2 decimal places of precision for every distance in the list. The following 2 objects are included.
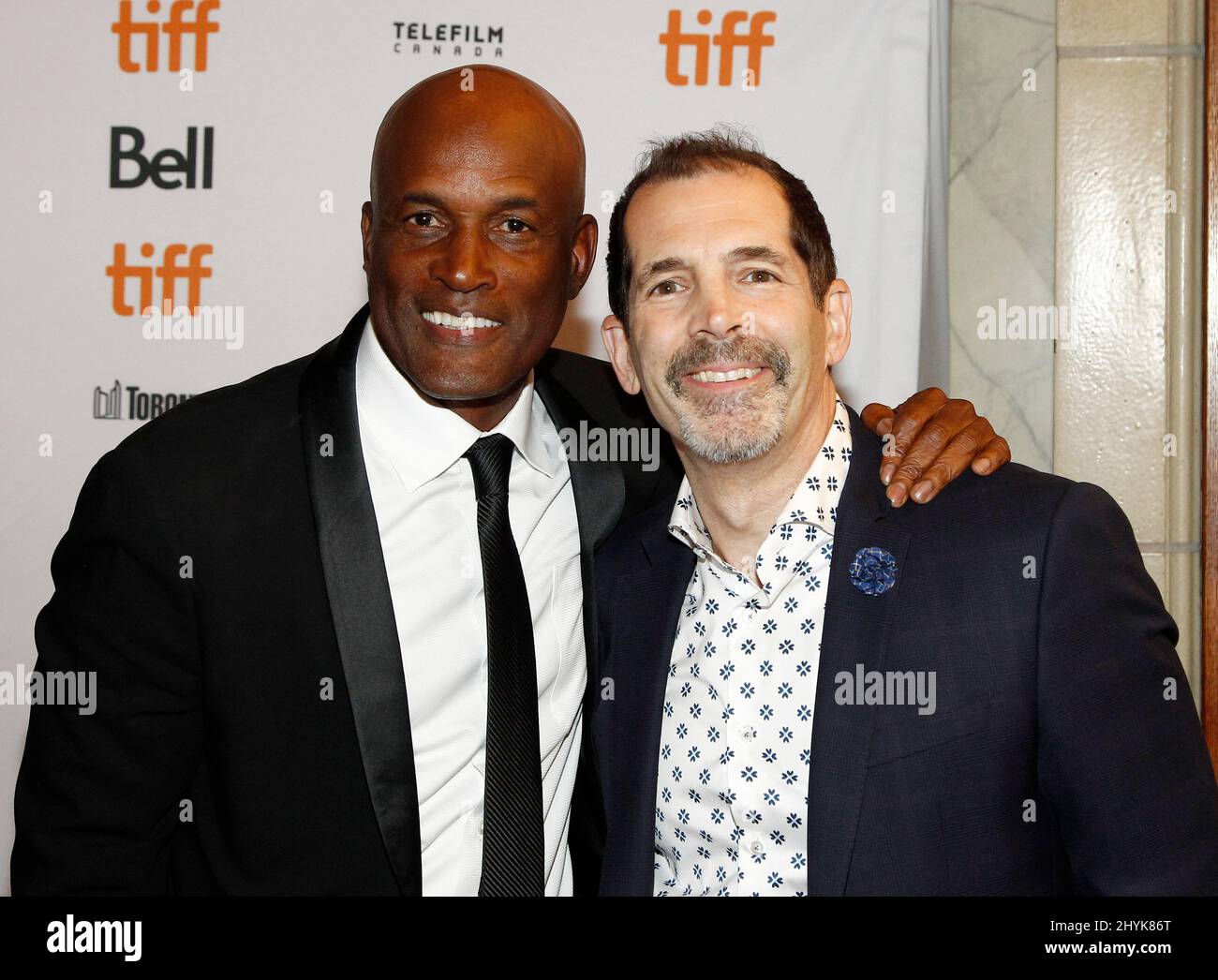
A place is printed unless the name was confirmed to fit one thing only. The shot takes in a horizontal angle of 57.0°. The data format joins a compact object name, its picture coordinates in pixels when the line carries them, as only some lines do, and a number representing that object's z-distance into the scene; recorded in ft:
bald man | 5.96
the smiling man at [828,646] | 5.40
